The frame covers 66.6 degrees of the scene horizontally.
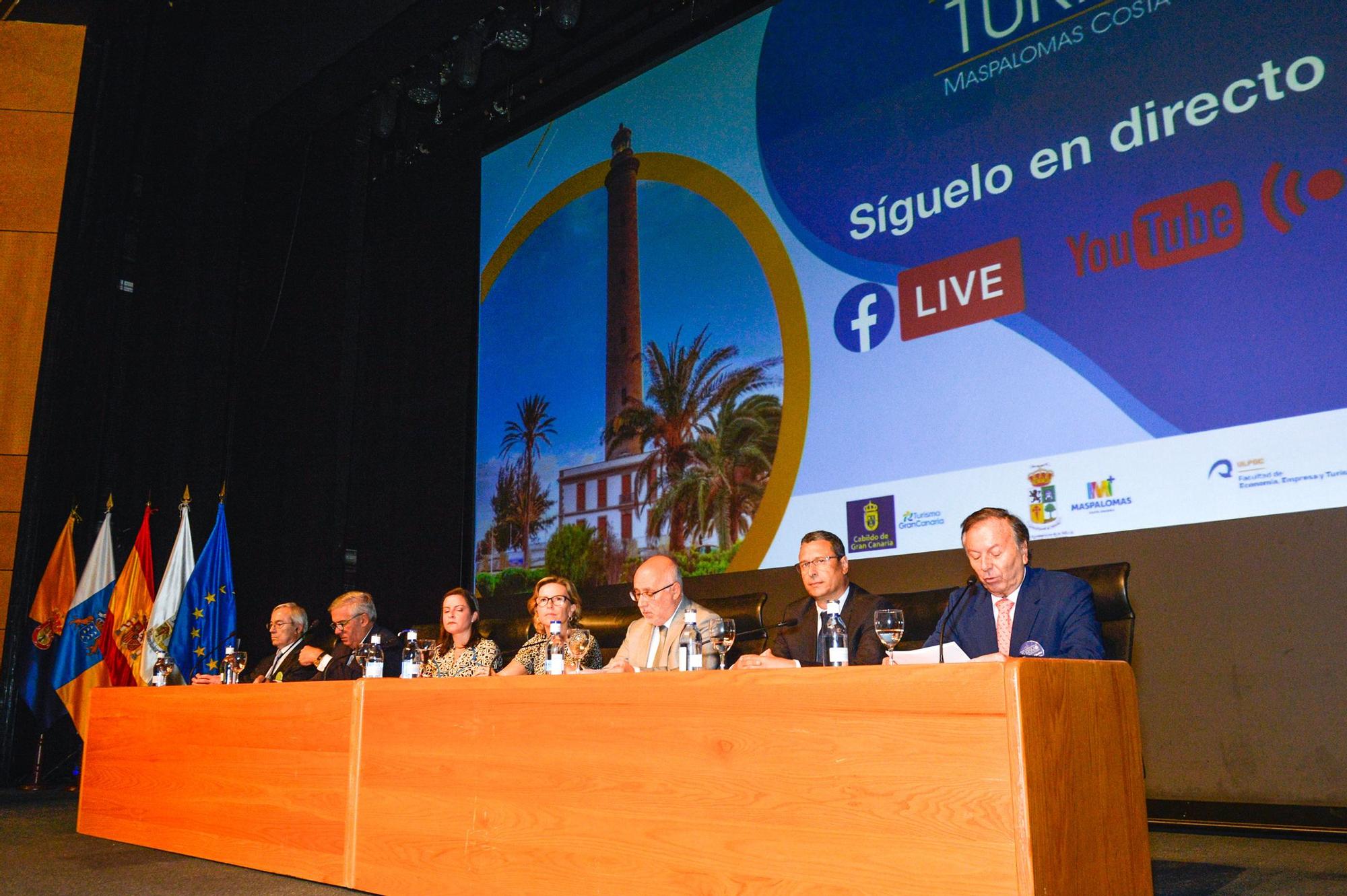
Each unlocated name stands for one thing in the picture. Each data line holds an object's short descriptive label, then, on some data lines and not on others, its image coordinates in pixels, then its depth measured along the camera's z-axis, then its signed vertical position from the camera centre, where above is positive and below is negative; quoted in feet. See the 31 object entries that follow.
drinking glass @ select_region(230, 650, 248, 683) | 11.08 -0.22
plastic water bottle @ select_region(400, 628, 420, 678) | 9.25 -0.19
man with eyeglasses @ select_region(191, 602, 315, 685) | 13.53 -0.08
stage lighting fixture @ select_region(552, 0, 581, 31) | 16.26 +9.77
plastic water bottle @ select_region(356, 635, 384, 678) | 8.86 -0.18
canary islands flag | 18.02 -0.01
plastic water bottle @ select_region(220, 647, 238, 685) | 11.00 -0.33
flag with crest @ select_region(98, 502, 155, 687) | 18.19 +0.44
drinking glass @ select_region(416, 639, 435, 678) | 10.19 -0.13
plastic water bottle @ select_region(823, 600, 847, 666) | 6.37 -0.02
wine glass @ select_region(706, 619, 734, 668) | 7.25 +0.01
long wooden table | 4.79 -0.83
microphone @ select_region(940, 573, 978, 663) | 6.47 +0.26
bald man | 10.00 +0.36
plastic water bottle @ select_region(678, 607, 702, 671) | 7.12 -0.11
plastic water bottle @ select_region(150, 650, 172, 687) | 11.58 -0.38
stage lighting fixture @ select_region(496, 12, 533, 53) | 17.01 +9.90
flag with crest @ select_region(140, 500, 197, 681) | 17.99 +0.86
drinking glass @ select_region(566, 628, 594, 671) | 8.30 -0.08
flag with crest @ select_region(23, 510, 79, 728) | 18.07 +0.28
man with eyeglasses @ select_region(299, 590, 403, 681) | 12.33 +0.05
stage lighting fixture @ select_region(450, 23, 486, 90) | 17.75 +9.91
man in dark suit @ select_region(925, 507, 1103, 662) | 7.42 +0.24
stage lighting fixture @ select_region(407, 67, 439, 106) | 18.93 +10.04
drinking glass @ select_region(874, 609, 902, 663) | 6.40 +0.07
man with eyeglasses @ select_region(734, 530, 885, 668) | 9.19 +0.31
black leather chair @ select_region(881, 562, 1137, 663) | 7.88 +0.22
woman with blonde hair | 10.55 +0.25
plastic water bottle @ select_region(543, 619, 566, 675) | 8.05 -0.10
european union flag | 18.34 +0.48
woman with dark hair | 11.44 -0.08
